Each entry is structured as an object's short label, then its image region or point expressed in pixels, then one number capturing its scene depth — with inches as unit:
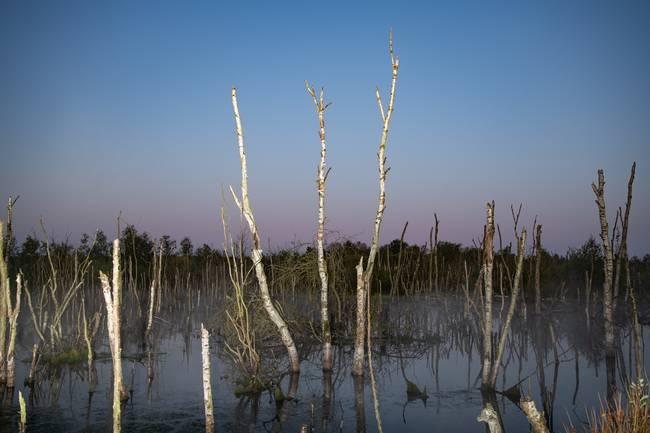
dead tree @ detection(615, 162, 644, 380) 510.3
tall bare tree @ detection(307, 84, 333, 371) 437.1
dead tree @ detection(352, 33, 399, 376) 420.7
